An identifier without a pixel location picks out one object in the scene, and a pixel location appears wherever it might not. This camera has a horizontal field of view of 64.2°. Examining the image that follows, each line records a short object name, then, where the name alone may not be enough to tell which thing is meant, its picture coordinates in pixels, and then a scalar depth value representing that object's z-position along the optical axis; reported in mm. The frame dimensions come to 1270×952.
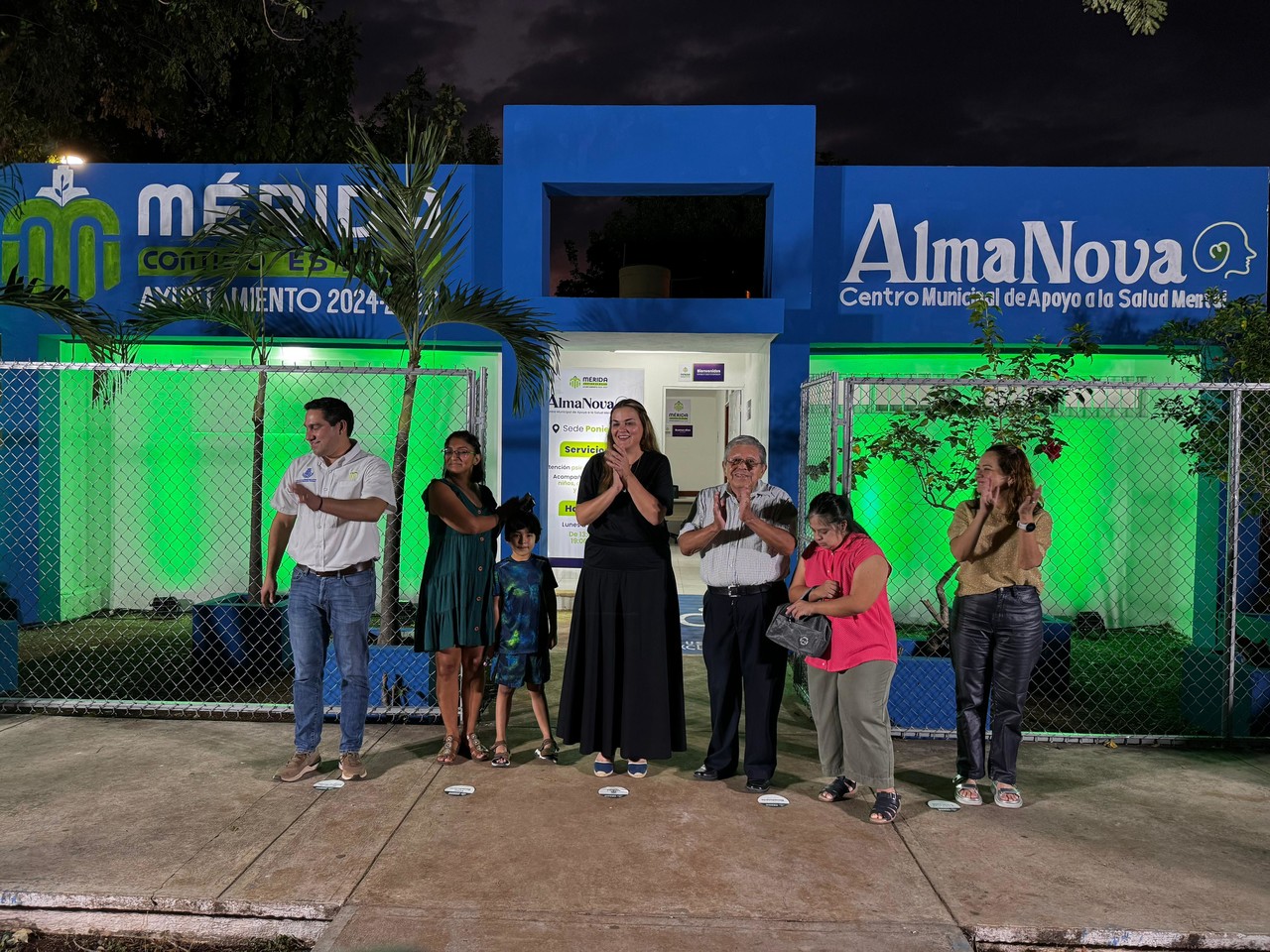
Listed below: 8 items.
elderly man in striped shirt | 5012
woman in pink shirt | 4637
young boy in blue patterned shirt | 5410
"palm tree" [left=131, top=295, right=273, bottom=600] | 8102
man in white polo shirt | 5055
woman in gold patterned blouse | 4867
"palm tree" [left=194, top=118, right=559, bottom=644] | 6680
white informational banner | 10258
